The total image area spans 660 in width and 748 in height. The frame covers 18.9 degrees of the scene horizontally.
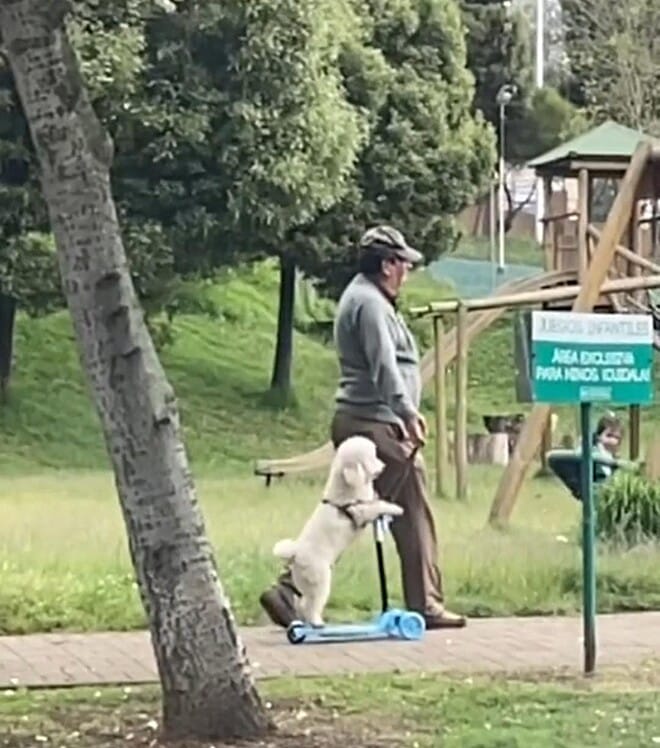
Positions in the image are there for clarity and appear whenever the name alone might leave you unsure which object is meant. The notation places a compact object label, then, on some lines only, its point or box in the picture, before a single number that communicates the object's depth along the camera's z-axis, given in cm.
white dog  949
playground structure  1680
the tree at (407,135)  3353
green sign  825
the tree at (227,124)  2886
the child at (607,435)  1688
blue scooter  945
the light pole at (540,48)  5334
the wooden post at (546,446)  2260
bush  1330
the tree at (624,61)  4575
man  991
